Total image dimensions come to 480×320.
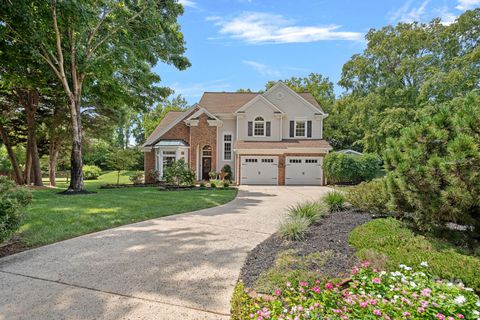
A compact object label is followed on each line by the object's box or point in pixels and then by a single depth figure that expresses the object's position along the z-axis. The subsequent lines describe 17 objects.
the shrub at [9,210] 4.40
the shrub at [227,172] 20.86
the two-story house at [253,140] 20.02
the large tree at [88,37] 11.20
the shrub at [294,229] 5.22
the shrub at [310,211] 6.30
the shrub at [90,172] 29.92
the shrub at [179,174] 16.05
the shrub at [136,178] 20.51
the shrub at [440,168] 3.68
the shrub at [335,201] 7.50
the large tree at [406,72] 21.03
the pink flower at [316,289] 2.73
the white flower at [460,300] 2.44
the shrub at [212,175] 20.38
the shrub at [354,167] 18.16
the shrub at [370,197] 6.04
